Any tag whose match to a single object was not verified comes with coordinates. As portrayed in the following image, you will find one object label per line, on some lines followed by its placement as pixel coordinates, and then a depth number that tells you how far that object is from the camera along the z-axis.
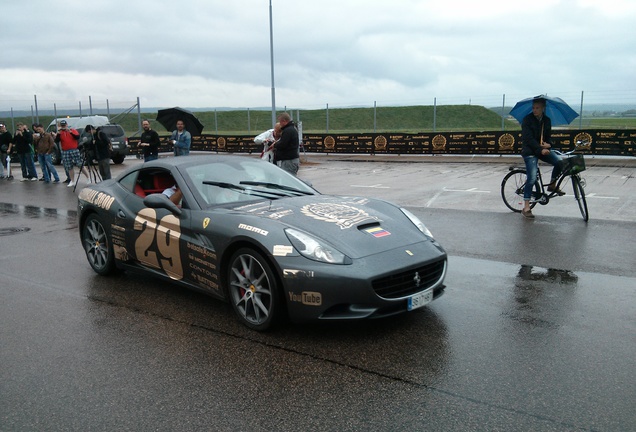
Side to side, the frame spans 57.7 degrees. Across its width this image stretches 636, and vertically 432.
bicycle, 8.91
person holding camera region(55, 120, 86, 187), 16.00
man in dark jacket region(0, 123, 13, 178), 18.48
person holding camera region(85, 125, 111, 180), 14.45
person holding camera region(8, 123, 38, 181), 17.77
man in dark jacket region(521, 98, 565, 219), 9.08
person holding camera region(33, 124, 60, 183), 16.92
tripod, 15.09
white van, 25.75
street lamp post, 23.94
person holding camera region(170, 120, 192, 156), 13.50
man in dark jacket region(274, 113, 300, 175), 10.38
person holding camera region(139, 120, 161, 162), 14.47
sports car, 4.16
